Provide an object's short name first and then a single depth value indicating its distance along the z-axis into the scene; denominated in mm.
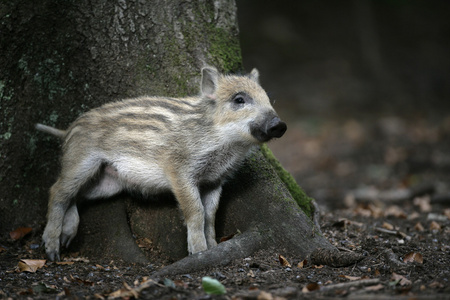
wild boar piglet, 9461
